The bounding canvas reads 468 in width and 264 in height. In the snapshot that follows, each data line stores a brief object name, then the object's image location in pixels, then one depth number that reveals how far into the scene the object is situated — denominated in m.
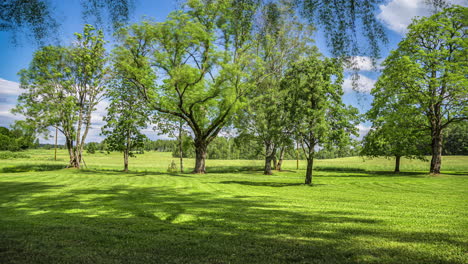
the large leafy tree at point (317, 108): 17.41
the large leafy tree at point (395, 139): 28.38
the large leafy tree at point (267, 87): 28.47
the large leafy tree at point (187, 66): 23.95
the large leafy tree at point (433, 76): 24.84
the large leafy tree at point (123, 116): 32.03
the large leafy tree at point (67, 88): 29.95
